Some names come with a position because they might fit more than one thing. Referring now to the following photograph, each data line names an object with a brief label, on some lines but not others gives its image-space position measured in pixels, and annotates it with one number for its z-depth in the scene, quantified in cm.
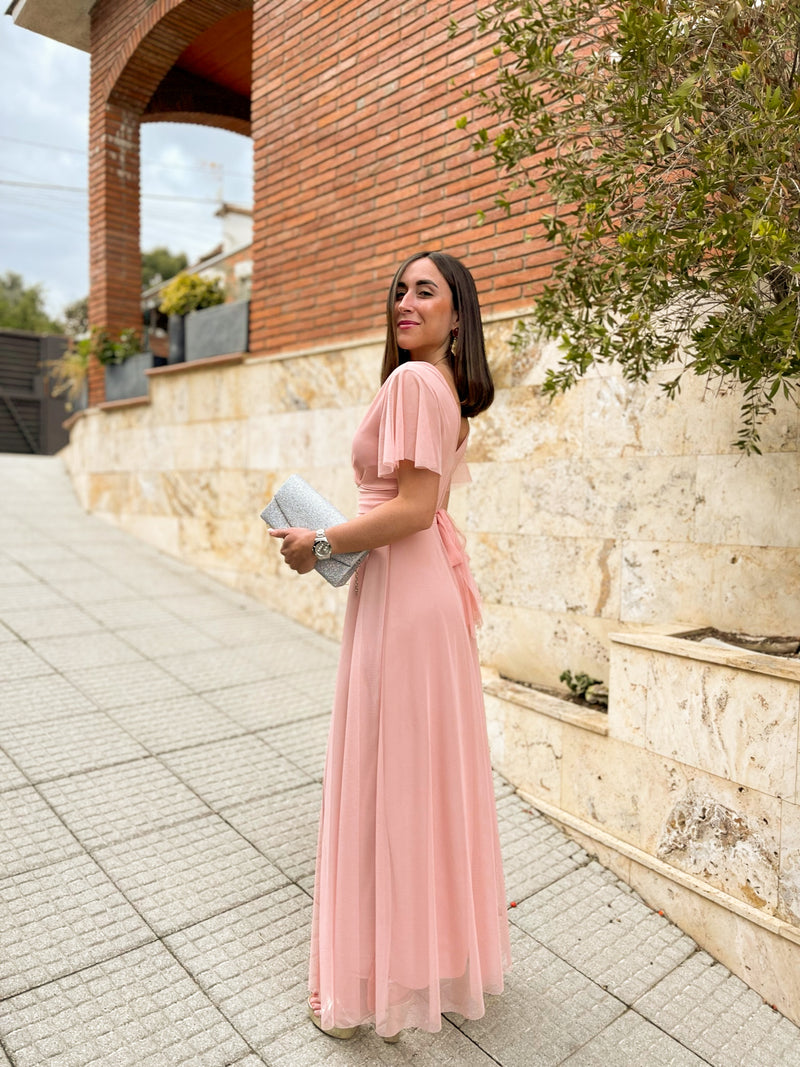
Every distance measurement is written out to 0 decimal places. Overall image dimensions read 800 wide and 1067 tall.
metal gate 1859
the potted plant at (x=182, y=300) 752
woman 190
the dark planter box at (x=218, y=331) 651
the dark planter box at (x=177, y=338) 750
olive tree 203
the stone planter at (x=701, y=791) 245
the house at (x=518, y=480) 266
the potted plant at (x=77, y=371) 930
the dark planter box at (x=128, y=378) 806
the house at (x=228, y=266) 930
